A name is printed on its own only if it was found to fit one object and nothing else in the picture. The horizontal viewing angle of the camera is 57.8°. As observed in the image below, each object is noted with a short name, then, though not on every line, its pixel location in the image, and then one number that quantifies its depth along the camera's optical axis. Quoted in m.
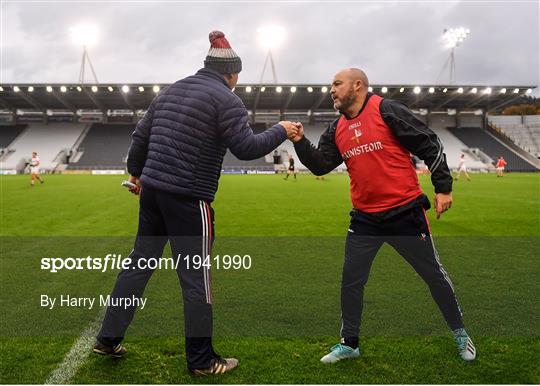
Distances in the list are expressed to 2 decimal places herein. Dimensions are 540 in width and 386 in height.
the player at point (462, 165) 30.19
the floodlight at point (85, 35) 52.88
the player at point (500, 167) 36.03
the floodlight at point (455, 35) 58.16
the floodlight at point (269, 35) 54.16
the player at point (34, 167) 23.73
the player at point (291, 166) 31.80
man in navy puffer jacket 3.38
